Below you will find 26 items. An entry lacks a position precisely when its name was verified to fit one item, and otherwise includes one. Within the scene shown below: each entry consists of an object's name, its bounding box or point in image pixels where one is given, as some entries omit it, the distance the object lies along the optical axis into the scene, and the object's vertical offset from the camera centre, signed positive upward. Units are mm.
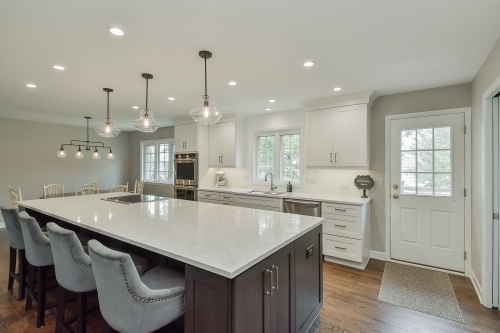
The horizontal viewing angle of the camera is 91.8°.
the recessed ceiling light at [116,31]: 1868 +1061
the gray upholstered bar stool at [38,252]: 1955 -699
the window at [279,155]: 4512 +224
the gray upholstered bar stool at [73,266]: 1596 -673
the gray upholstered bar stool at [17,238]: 2271 -685
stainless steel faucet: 4566 -363
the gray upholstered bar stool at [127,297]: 1202 -679
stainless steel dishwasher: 3580 -612
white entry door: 3145 -327
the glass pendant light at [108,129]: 3203 +498
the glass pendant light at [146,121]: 2773 +522
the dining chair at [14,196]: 3746 -464
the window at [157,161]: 6914 +168
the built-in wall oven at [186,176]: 5043 -196
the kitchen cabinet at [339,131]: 3471 +548
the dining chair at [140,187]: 5477 -462
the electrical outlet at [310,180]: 4241 -234
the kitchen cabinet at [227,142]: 4785 +506
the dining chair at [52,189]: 5085 -494
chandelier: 5630 +627
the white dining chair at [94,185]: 5736 -441
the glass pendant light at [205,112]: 2318 +533
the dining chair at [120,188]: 5289 -484
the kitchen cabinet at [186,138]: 5098 +627
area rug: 2363 -1383
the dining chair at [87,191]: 4742 -489
